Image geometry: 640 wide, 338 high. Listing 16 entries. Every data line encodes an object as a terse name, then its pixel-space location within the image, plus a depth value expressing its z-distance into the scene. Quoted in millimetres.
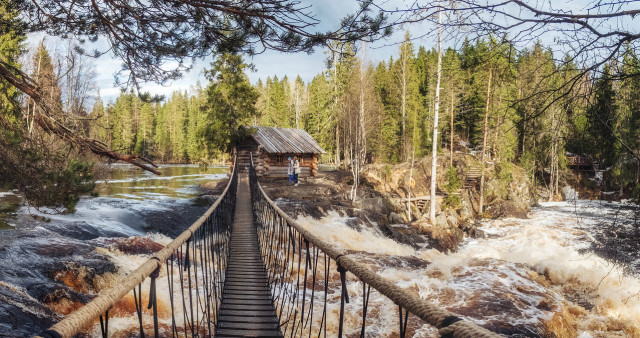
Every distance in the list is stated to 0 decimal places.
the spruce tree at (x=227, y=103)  24297
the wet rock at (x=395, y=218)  17250
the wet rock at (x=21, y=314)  4175
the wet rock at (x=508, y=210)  21433
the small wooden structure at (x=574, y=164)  32738
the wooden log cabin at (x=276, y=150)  24250
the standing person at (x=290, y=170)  21453
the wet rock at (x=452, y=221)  18122
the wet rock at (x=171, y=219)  12203
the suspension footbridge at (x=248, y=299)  1319
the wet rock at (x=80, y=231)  9266
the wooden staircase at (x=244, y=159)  25891
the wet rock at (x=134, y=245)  8414
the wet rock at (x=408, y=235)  14375
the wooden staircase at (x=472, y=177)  27047
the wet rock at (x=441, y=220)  17234
